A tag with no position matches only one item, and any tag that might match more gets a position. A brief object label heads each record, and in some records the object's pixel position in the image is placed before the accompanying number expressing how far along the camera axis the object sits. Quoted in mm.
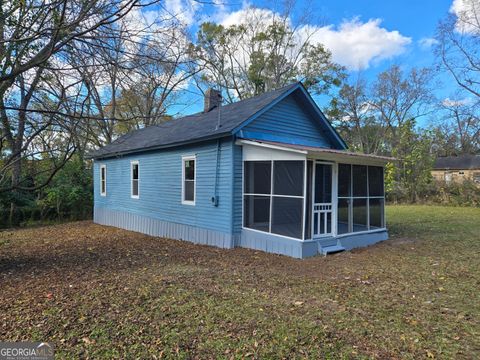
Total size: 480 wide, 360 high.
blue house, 7840
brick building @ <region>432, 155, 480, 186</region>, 34134
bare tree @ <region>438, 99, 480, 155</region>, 38516
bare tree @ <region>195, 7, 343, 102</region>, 29406
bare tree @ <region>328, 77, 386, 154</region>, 34312
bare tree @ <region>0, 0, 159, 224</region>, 4258
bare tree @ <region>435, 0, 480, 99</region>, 20625
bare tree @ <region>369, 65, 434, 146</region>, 33000
